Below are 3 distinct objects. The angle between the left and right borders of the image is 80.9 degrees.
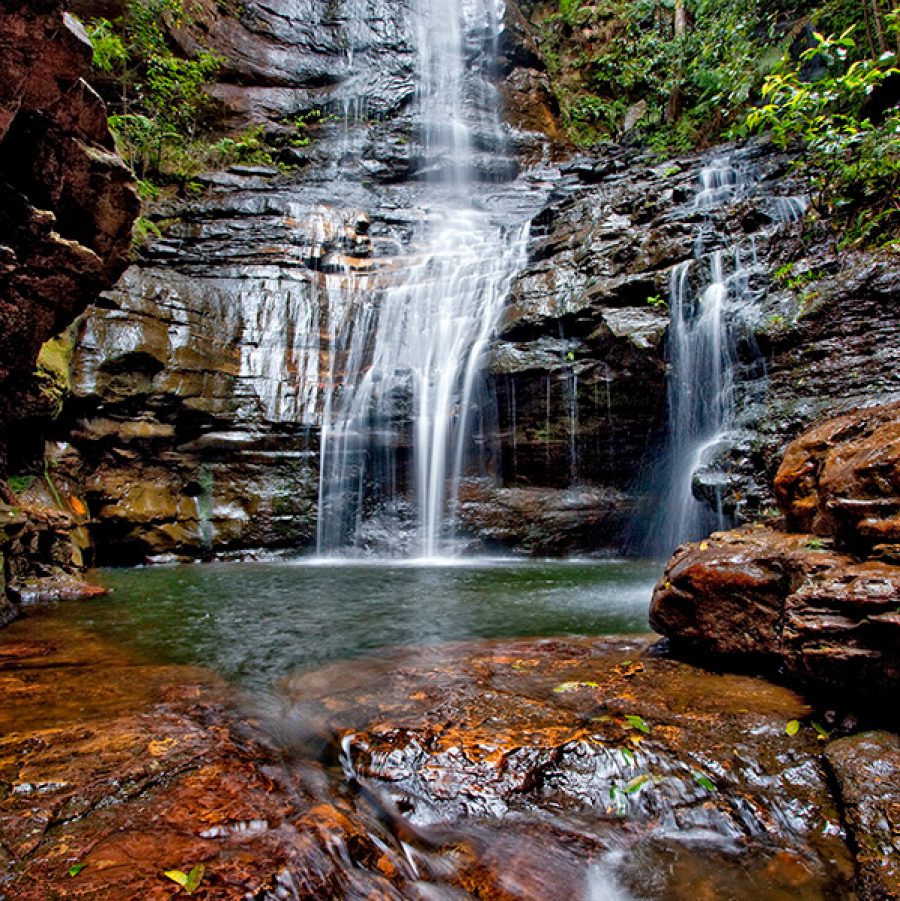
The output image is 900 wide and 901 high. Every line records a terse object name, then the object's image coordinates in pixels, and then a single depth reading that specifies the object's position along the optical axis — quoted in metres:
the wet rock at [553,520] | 9.87
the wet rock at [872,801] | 1.57
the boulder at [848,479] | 2.66
